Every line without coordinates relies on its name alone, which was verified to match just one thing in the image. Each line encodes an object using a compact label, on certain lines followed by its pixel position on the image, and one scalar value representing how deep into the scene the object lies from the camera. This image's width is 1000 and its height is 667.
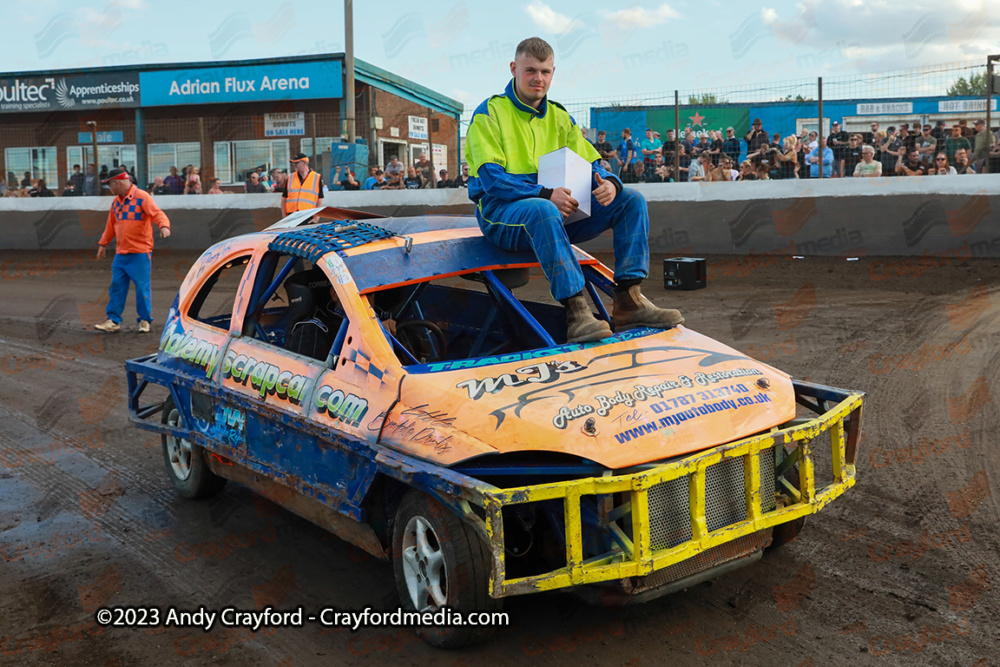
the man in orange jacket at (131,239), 11.09
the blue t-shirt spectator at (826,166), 14.37
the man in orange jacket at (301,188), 12.62
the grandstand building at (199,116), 27.14
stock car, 3.51
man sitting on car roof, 4.48
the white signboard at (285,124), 27.39
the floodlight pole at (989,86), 13.14
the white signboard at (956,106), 28.00
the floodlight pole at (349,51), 20.27
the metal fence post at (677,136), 15.25
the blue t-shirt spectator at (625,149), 16.42
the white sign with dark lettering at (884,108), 23.99
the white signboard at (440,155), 30.56
